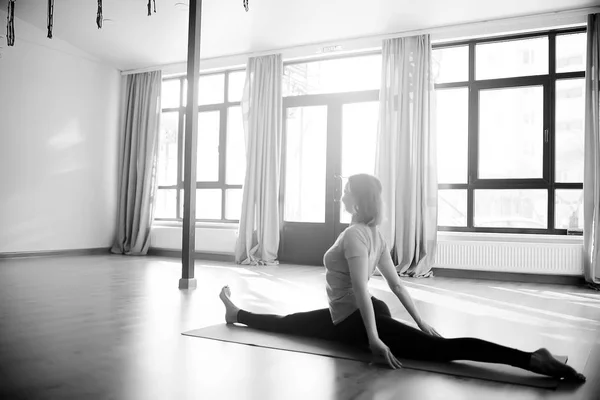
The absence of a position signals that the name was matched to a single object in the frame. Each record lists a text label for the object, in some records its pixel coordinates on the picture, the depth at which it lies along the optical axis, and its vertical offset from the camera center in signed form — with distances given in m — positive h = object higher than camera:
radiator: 5.58 -0.59
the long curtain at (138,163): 8.37 +0.62
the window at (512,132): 5.85 +0.89
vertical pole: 4.59 +0.45
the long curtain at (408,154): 6.14 +0.62
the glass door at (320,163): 7.02 +0.57
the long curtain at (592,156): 5.39 +0.55
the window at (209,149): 8.05 +0.86
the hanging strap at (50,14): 3.94 +1.47
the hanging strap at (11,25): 4.04 +1.41
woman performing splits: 2.02 -0.50
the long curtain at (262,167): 7.23 +0.51
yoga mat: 2.04 -0.71
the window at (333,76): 6.99 +1.83
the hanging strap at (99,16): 3.95 +1.45
